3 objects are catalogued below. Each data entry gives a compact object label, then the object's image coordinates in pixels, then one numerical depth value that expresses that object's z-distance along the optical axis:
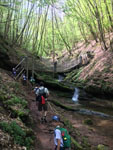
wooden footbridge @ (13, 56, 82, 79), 19.45
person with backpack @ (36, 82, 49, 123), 6.80
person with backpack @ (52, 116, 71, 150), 3.91
